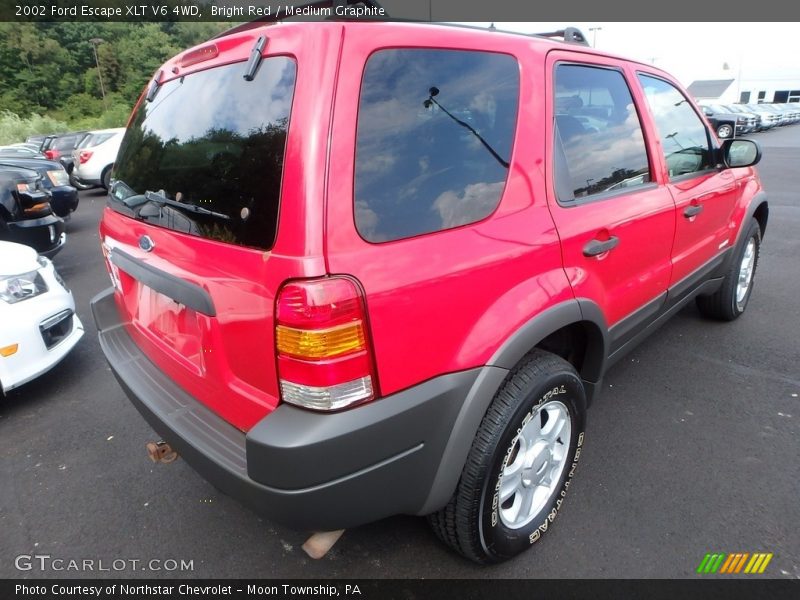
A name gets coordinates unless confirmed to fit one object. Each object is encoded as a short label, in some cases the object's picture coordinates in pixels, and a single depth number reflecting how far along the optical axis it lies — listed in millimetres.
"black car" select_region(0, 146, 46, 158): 11771
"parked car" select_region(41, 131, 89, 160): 16578
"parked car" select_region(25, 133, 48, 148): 19300
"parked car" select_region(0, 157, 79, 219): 8016
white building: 66688
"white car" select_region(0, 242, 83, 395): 3010
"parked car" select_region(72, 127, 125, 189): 13211
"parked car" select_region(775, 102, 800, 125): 40000
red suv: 1429
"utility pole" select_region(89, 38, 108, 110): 47006
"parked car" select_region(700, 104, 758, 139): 26856
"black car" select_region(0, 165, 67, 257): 5594
